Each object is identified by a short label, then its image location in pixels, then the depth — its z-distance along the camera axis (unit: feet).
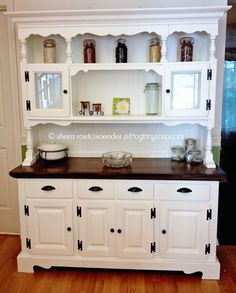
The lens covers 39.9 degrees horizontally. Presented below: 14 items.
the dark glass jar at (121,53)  8.86
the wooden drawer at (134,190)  8.22
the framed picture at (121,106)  9.36
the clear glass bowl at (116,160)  8.70
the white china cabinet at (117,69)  8.11
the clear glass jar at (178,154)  9.32
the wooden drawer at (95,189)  8.30
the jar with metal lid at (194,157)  8.93
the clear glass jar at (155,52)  8.74
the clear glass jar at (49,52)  8.91
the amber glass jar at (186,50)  8.63
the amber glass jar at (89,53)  8.91
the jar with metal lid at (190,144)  9.29
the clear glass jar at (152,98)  9.20
